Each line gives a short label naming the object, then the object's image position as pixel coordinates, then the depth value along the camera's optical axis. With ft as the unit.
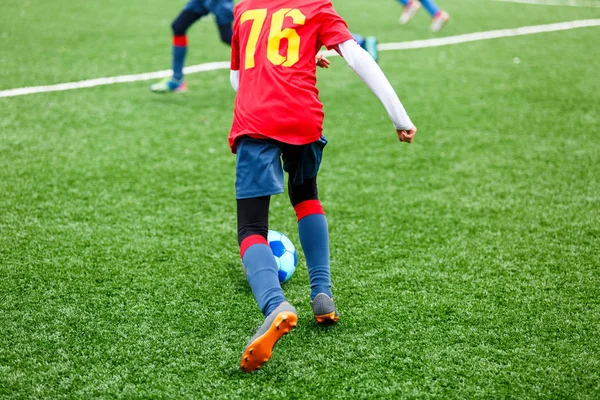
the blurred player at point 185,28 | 39.83
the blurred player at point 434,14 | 59.36
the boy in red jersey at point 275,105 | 16.78
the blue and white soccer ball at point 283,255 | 20.90
